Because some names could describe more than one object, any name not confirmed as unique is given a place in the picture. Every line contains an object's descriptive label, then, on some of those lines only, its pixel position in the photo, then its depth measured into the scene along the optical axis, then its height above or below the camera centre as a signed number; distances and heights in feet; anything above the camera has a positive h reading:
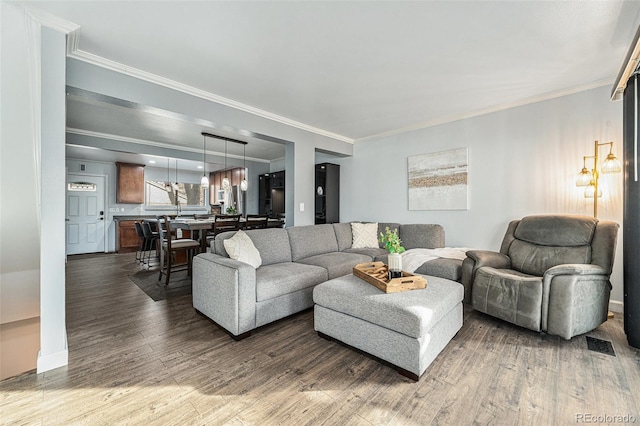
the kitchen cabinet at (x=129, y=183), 23.49 +2.64
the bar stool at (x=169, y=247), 12.96 -1.69
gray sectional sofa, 7.82 -2.03
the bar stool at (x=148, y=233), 18.02 -1.31
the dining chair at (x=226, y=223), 13.33 -0.49
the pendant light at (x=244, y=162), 20.52 +4.56
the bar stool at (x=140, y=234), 18.86 -1.46
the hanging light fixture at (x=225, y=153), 17.11 +4.88
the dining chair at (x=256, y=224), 14.76 -0.58
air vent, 7.04 -3.59
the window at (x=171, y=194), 26.17 +1.94
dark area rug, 11.85 -3.49
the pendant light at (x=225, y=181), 19.93 +2.40
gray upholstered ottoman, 5.83 -2.55
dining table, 13.81 -0.64
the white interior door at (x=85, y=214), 21.74 -0.04
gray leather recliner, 7.50 -1.96
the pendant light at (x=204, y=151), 17.55 +4.79
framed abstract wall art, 13.26 +1.71
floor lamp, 9.41 +1.18
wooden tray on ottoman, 6.92 -1.79
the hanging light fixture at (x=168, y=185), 27.22 +2.81
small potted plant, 7.50 -1.23
